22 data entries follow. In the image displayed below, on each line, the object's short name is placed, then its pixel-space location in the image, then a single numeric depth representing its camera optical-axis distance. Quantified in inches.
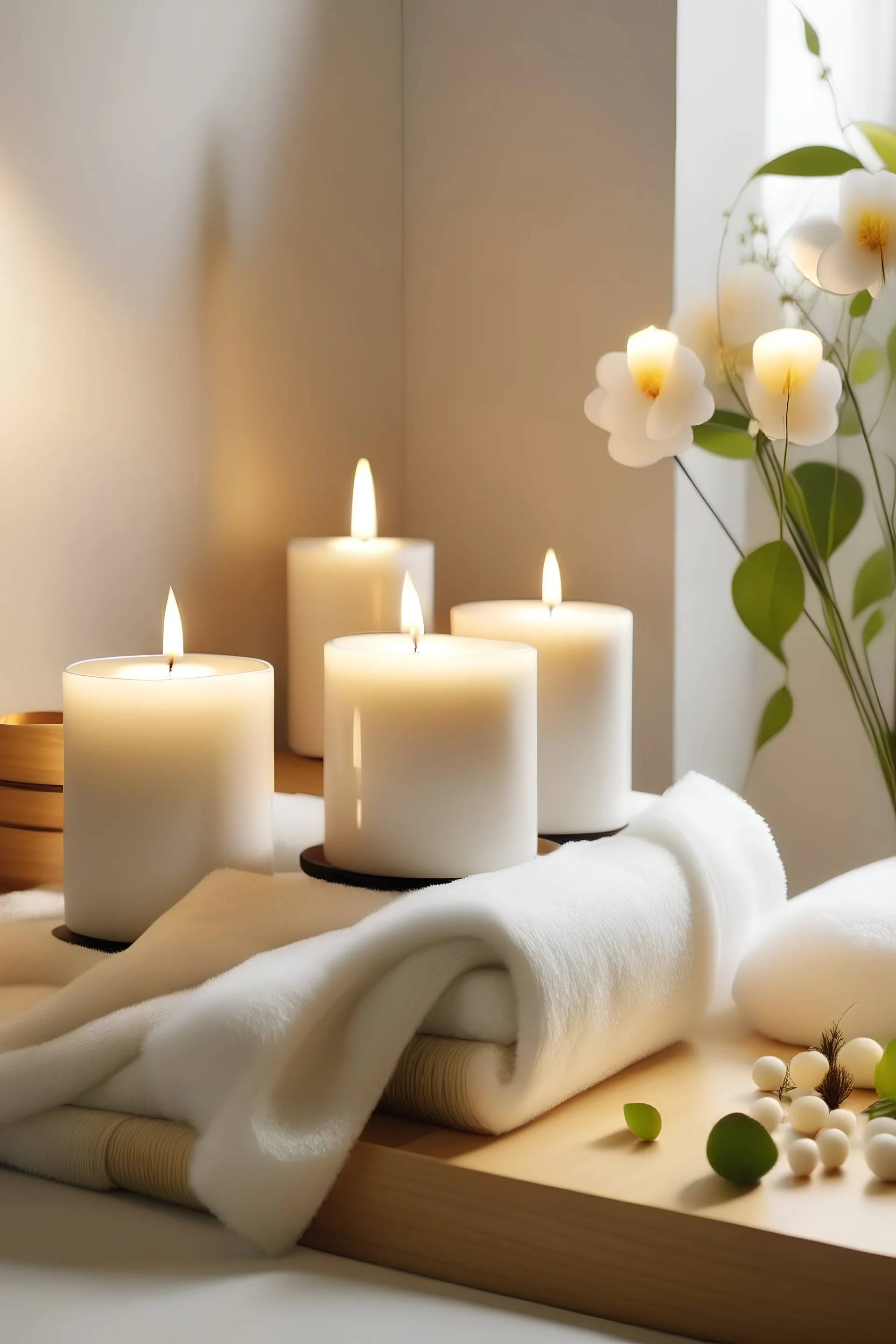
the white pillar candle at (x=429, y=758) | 50.1
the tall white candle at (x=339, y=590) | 59.7
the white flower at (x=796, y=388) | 54.6
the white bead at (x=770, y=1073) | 47.7
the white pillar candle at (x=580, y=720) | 54.5
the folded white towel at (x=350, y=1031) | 45.7
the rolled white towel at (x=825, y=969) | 48.6
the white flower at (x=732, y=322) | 57.1
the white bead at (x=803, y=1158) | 45.7
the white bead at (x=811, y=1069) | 47.6
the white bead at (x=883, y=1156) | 45.5
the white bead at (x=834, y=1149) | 45.8
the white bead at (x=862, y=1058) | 47.8
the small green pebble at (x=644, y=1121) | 46.4
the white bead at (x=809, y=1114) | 46.6
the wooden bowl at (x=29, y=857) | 53.4
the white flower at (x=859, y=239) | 55.9
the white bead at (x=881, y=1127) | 46.2
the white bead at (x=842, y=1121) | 46.6
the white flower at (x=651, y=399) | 54.7
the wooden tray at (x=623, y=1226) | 44.4
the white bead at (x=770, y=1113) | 46.8
